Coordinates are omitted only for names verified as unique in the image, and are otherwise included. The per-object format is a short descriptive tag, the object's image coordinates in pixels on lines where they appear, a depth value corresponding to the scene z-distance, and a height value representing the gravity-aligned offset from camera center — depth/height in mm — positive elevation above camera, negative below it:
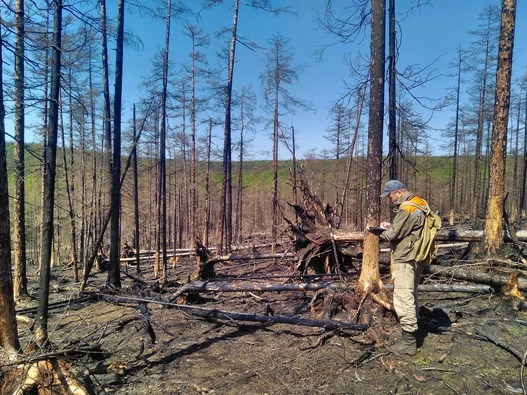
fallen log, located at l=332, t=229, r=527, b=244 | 7116 -1183
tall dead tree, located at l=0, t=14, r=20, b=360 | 3495 -1073
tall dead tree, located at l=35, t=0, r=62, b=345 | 4672 +339
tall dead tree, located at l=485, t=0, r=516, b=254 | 6383 +1109
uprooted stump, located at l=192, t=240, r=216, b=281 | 8470 -2302
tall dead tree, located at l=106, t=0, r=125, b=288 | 8312 +649
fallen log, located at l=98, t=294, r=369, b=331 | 4570 -2214
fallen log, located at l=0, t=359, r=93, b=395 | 3004 -2031
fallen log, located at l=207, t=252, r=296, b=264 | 8552 -2200
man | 3768 -1070
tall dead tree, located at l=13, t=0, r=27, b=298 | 8086 -1073
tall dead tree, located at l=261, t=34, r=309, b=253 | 18953 +6586
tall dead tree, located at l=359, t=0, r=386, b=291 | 4910 +885
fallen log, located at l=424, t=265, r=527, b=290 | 5227 -1682
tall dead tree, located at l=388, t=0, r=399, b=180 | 6457 +2039
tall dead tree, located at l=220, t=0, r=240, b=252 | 13336 +3380
